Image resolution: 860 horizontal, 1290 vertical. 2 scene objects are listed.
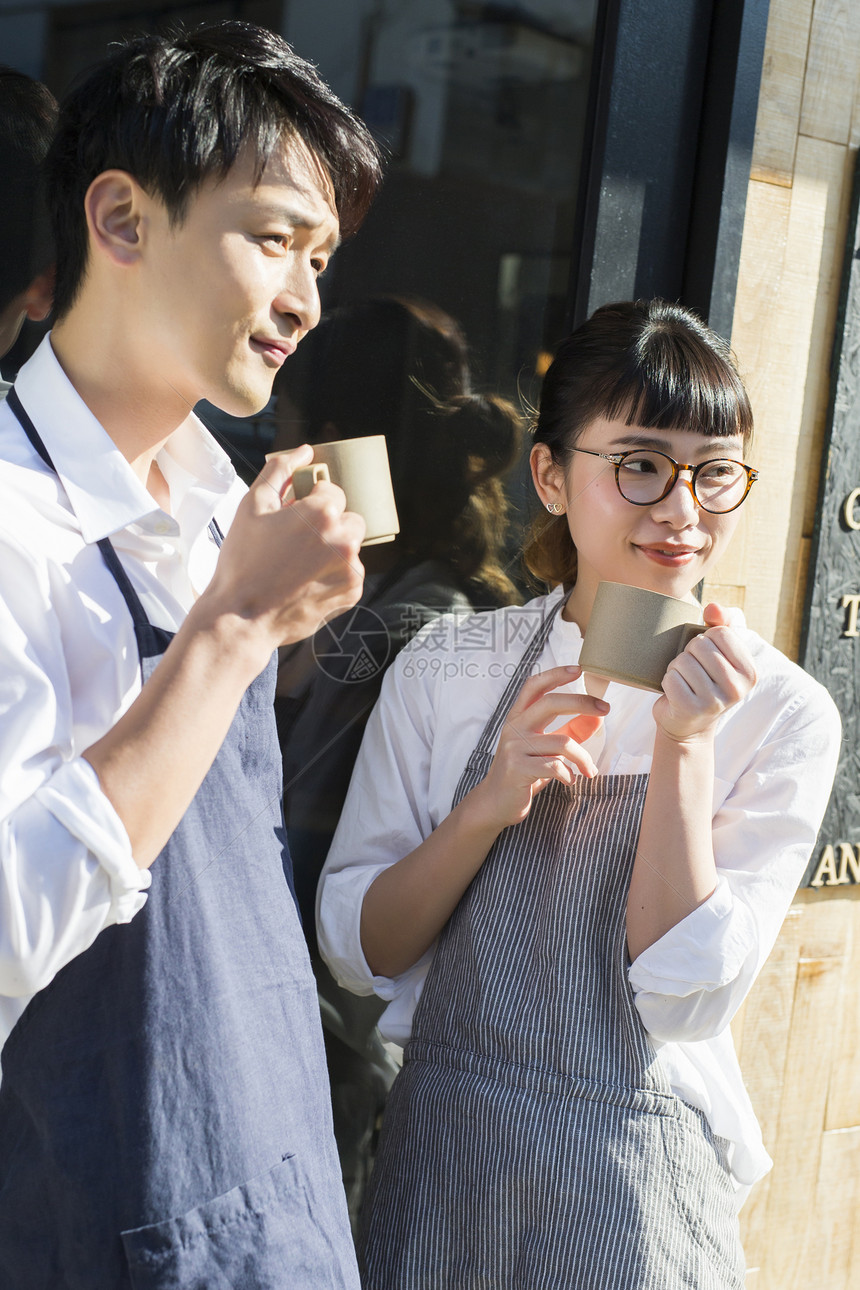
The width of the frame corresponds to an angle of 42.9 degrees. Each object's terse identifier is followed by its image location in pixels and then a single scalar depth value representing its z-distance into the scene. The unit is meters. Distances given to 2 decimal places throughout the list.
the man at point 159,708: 0.73
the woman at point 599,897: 1.06
